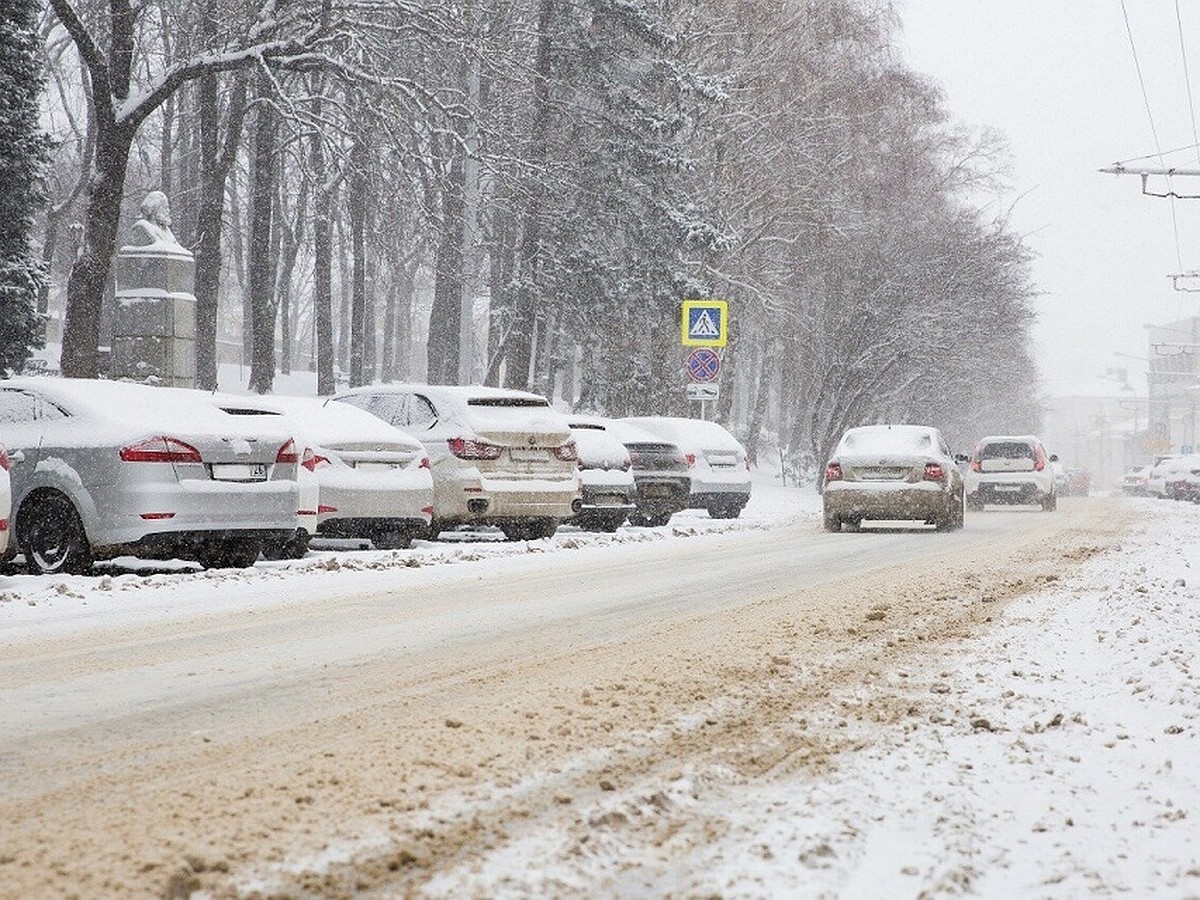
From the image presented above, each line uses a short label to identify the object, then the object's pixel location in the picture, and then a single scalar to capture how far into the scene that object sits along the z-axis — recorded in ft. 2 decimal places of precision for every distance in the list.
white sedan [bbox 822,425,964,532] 69.77
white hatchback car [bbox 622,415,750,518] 79.61
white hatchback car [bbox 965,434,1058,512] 106.01
